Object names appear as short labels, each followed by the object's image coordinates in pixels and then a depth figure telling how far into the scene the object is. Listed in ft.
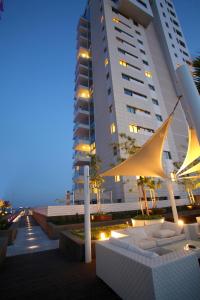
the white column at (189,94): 6.06
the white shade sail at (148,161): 17.03
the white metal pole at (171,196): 23.94
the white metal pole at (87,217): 13.78
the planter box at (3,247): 13.98
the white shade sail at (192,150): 16.74
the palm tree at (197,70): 11.76
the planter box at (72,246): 14.32
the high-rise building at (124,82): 52.57
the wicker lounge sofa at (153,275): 6.52
